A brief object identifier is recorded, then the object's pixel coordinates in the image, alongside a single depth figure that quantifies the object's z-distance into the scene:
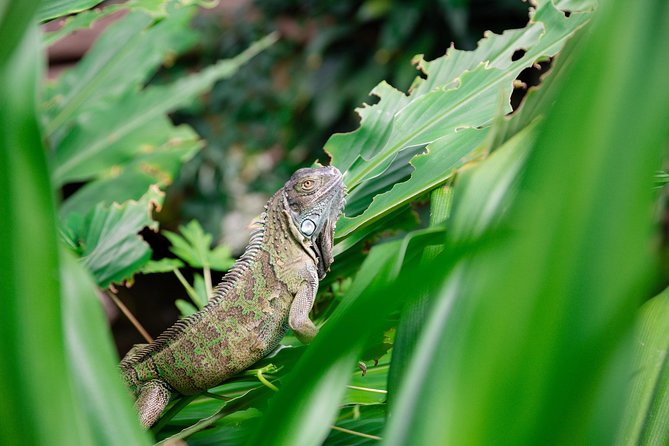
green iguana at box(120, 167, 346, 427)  1.97
